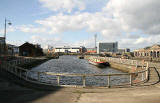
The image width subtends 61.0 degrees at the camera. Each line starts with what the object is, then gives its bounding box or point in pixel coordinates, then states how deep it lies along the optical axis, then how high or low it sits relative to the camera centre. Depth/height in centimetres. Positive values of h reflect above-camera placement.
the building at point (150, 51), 9341 +160
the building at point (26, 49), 7425 +197
